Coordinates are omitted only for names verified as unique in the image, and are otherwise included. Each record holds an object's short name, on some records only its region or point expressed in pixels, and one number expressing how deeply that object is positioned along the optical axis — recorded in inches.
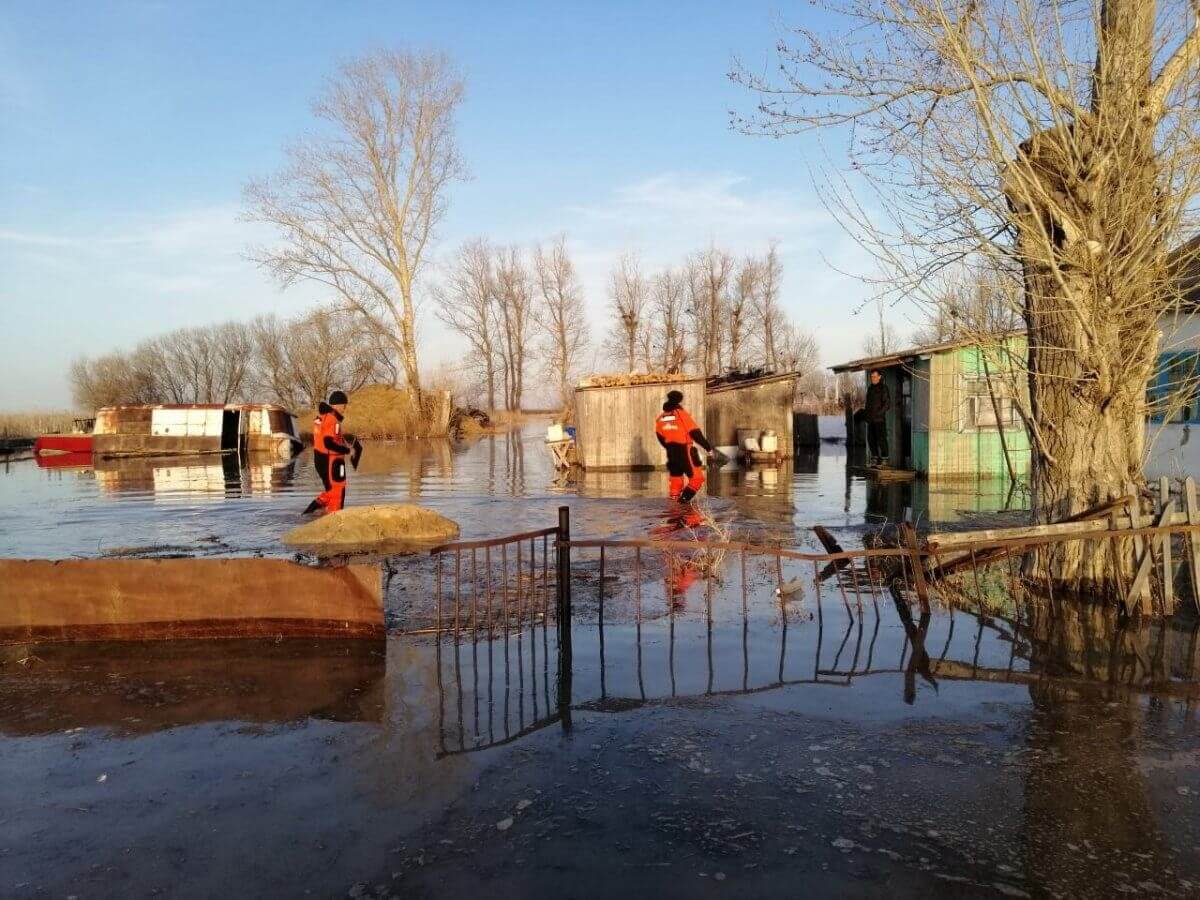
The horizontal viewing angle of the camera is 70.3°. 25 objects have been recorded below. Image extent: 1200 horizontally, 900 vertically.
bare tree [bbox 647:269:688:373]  2068.2
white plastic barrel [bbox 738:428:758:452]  979.5
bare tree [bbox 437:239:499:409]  2629.2
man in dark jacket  792.3
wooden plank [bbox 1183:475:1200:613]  248.6
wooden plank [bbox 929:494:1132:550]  261.6
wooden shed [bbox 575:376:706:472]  872.9
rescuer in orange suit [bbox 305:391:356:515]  473.4
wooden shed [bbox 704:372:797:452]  1014.4
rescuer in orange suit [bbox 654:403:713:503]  512.7
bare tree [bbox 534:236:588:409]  2425.0
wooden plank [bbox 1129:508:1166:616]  255.6
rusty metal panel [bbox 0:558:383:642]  241.0
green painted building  707.4
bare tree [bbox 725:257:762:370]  2175.2
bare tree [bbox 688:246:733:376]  2188.7
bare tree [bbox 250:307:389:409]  2110.0
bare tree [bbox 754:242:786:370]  2192.4
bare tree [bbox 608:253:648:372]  2066.9
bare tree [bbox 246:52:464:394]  1549.0
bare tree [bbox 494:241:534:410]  2630.4
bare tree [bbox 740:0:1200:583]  260.5
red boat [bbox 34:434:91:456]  1446.9
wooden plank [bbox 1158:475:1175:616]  254.6
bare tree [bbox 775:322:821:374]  2249.0
